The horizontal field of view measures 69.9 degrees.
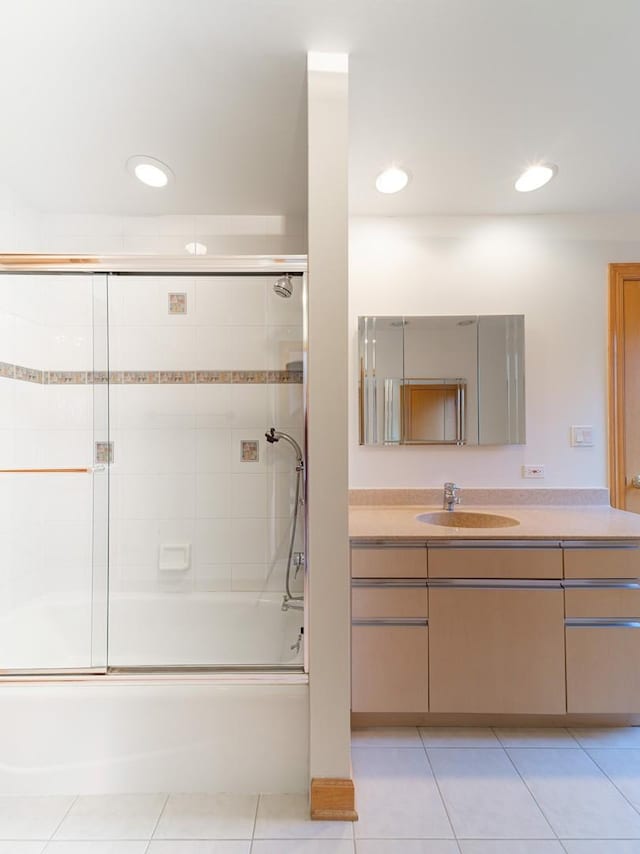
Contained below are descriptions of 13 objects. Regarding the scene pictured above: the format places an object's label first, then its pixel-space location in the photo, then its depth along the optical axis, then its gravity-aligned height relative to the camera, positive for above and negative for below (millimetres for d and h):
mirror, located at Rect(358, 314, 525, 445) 2473 +335
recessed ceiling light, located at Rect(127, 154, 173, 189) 2053 +1242
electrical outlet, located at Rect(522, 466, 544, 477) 2479 -174
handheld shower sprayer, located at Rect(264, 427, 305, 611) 1892 -234
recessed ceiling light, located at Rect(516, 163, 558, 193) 2078 +1218
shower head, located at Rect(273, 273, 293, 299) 1694 +582
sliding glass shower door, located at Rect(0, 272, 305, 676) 1872 -125
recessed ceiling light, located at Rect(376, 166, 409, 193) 2111 +1218
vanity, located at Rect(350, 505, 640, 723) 1827 -741
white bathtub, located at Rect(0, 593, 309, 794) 1537 -994
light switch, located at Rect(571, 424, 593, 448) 2475 +14
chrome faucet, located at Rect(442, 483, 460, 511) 2355 -293
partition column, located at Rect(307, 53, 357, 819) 1485 +159
